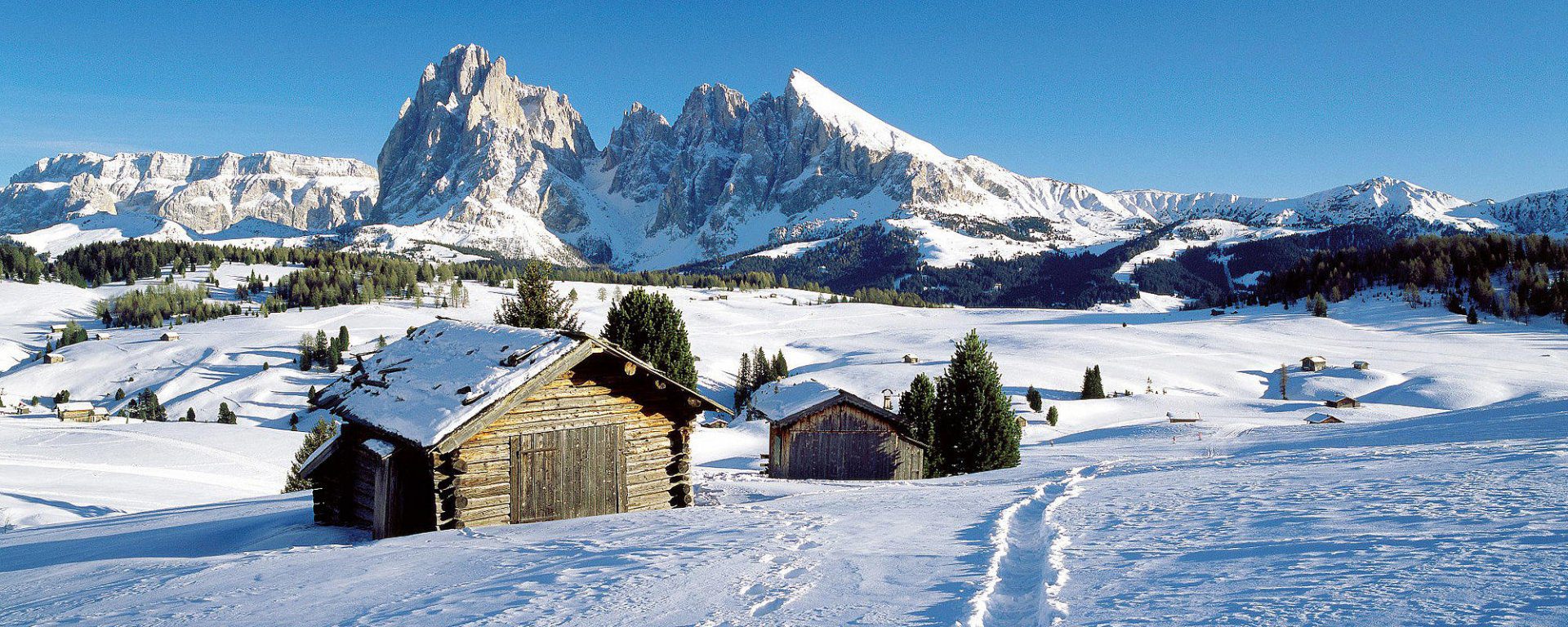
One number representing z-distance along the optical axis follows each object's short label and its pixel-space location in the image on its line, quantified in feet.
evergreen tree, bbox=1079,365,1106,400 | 280.10
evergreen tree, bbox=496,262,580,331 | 123.65
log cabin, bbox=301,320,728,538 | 55.88
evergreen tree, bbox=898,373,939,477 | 124.36
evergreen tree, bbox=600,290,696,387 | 133.39
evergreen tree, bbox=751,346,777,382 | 318.65
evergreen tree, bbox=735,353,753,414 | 290.64
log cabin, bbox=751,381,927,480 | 116.06
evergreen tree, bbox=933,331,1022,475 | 118.42
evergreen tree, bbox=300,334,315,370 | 389.60
